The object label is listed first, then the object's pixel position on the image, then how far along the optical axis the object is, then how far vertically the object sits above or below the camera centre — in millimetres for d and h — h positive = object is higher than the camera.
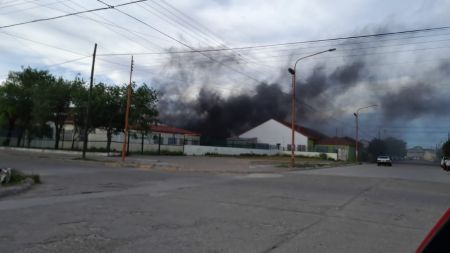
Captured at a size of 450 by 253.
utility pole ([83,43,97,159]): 33312 +5680
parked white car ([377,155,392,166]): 57419 +135
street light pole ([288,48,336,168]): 33906 +6107
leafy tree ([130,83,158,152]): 41031 +4422
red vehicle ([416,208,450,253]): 1865 -349
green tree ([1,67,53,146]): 46844 +5810
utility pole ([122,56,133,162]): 32125 +5269
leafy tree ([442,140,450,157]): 94562 +3679
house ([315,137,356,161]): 74075 +2625
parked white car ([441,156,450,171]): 46406 +59
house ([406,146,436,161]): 188538 +3816
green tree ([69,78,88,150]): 39125 +4275
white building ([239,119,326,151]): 82375 +4686
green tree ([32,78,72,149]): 41562 +4592
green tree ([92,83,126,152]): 39344 +4240
